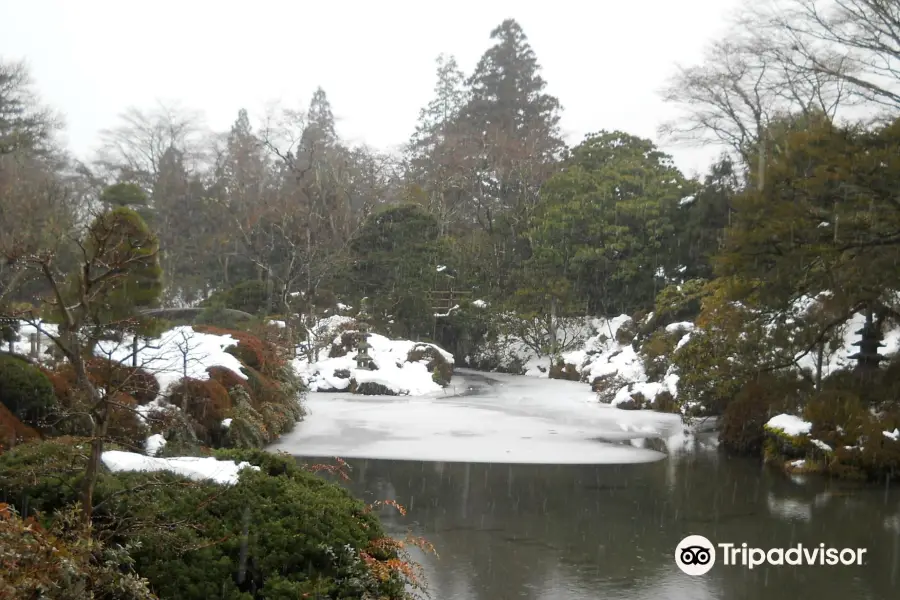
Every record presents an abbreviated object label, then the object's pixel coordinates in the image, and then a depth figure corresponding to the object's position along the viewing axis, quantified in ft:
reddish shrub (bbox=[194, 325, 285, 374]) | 48.34
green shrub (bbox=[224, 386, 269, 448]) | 36.50
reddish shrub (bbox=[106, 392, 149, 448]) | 27.63
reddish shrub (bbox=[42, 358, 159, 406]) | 26.25
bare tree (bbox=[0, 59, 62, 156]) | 82.89
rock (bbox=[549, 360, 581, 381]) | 83.91
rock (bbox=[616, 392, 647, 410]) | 60.49
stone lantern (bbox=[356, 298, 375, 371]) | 68.64
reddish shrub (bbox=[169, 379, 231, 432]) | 36.45
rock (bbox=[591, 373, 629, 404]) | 64.32
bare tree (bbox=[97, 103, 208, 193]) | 116.78
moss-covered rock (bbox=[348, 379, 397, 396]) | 65.00
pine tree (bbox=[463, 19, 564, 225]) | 120.98
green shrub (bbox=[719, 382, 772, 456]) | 41.27
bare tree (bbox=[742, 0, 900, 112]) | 42.60
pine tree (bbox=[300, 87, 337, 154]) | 138.10
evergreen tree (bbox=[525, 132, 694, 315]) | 88.89
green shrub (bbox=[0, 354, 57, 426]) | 26.43
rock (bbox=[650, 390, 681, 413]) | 58.70
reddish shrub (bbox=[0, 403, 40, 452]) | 22.72
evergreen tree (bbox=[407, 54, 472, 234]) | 104.63
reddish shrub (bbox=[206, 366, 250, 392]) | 41.39
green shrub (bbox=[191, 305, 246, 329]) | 69.05
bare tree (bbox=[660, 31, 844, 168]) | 67.00
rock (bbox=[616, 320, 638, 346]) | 82.07
